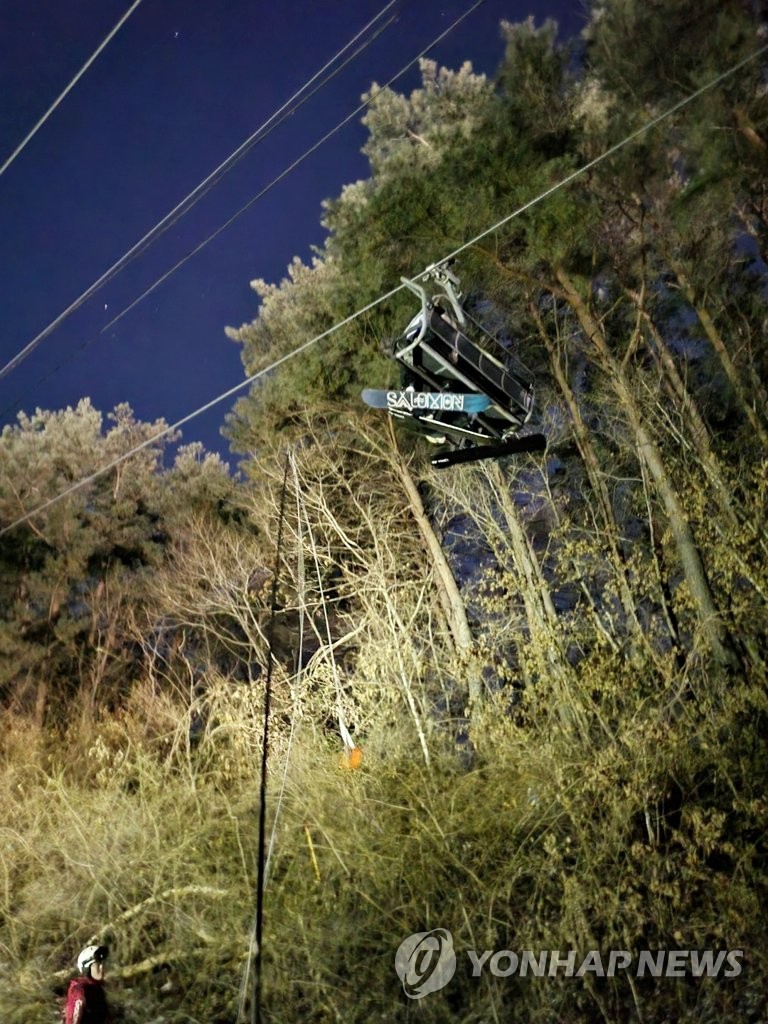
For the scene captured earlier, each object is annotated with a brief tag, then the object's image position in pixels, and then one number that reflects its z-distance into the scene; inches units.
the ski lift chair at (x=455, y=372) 218.2
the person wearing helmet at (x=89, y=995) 213.3
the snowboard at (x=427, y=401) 222.5
